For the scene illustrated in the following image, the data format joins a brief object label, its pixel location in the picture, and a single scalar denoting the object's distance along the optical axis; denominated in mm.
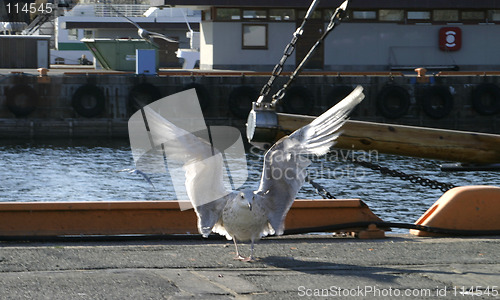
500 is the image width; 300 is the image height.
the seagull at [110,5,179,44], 39941
